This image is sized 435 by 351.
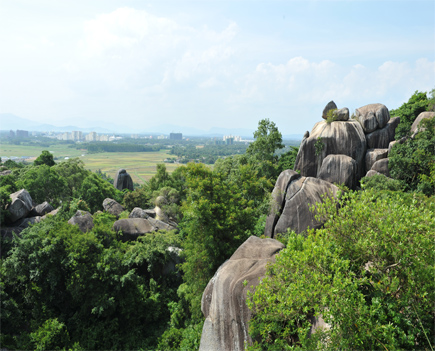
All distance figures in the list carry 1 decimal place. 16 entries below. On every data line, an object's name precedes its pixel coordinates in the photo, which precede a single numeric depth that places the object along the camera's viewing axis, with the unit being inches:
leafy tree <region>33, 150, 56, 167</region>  1500.0
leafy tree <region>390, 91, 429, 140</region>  915.9
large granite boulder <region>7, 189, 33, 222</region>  837.8
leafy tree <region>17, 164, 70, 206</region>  1127.6
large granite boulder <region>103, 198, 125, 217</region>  1121.6
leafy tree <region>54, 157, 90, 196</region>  1387.8
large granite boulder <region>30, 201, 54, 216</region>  935.8
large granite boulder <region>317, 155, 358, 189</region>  922.1
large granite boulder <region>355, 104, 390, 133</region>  977.5
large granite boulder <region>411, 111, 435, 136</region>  899.7
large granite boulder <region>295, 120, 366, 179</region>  957.2
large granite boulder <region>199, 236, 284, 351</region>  374.3
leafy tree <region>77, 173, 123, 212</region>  1228.5
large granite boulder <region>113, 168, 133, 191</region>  1790.1
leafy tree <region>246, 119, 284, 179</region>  1177.4
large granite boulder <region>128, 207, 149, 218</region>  980.6
